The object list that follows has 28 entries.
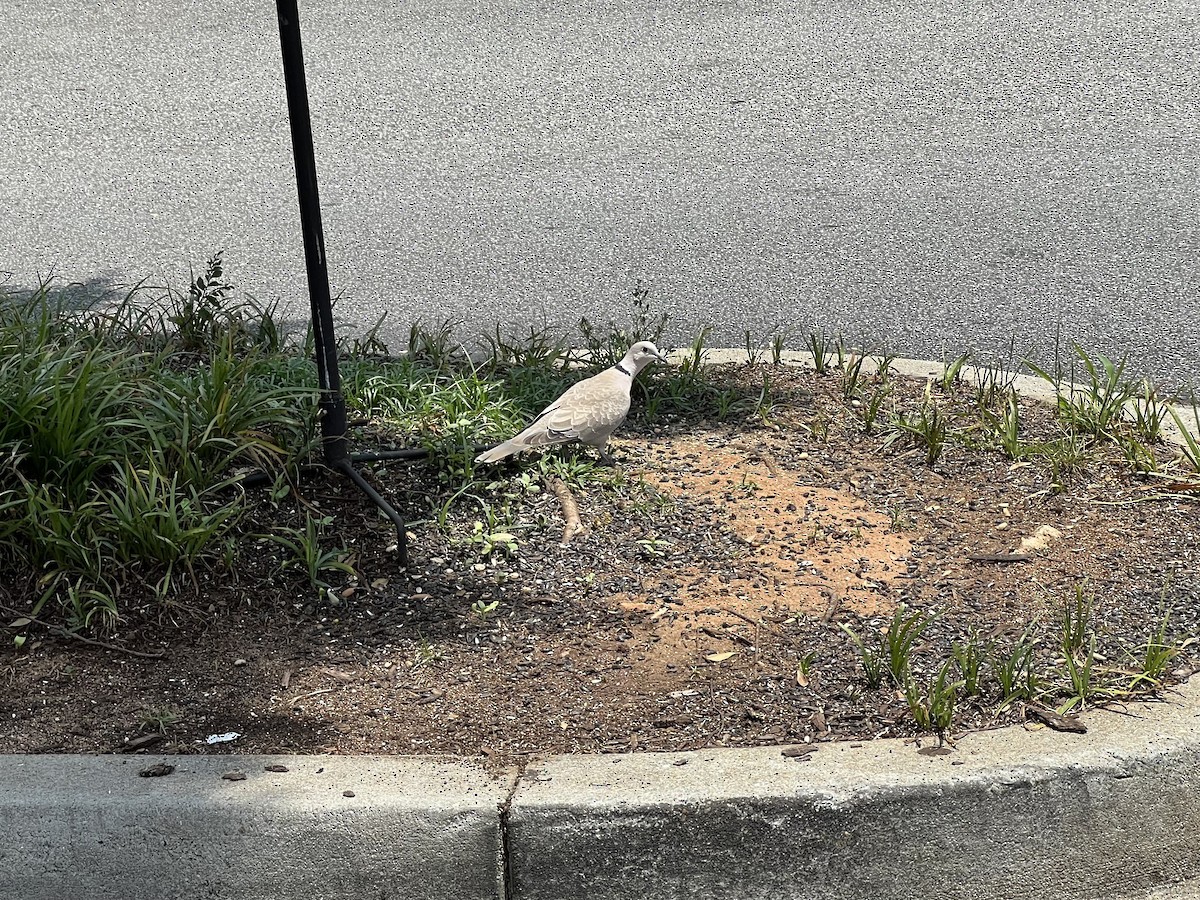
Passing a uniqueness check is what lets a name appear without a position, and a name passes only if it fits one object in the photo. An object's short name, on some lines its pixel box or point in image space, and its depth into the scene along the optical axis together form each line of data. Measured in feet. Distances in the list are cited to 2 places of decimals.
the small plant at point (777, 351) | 15.67
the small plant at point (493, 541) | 11.75
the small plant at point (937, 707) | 9.05
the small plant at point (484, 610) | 10.88
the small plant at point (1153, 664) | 9.57
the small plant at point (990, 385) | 14.37
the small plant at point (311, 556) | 11.18
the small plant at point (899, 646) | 9.68
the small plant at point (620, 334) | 15.44
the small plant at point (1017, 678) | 9.39
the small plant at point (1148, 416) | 13.34
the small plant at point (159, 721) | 9.46
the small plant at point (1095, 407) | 13.46
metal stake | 11.17
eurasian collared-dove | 12.55
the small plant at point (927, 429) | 13.38
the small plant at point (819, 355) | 15.28
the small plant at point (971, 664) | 9.36
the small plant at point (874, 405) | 13.99
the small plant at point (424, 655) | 10.27
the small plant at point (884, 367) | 15.06
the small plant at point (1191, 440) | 12.64
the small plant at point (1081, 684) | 9.32
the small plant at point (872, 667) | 9.72
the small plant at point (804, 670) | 9.95
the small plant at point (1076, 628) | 9.89
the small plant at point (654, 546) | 11.78
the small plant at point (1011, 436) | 13.29
